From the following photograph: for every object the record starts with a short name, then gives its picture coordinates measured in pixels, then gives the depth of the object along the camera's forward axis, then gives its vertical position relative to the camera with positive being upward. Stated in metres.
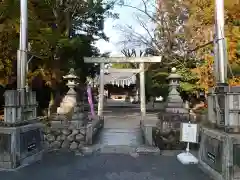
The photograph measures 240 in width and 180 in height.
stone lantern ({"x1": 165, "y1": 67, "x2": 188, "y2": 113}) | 8.73 -0.22
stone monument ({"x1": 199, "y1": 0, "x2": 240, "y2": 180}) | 3.79 -0.74
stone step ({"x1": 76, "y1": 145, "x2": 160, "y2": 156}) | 6.25 -1.90
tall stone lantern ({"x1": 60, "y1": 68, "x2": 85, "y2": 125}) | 8.10 -0.12
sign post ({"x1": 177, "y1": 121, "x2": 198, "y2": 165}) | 5.53 -1.24
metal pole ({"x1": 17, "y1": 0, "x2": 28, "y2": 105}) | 5.42 +1.29
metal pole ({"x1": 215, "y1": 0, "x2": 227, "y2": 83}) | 4.68 +1.22
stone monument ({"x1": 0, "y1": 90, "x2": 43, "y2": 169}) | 4.77 -1.01
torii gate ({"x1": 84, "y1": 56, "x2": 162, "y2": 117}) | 11.50 +2.03
